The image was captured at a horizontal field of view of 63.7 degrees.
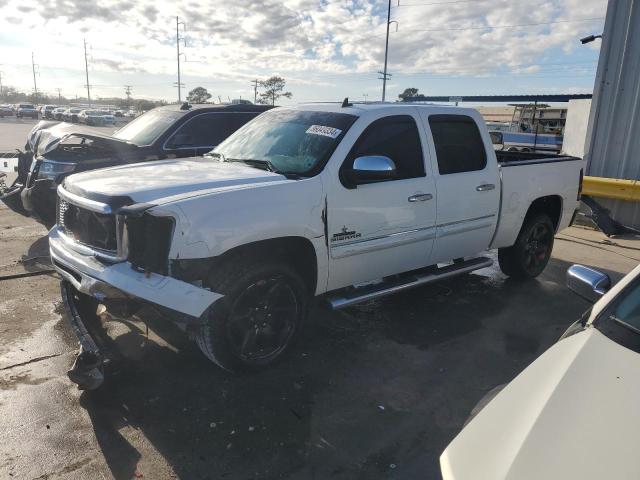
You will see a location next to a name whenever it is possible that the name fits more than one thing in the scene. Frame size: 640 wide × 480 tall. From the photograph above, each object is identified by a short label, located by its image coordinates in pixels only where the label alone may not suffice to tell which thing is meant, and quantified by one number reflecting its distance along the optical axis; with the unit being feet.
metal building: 29.71
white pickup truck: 10.75
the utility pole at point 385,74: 142.46
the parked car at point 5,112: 193.77
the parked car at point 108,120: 170.50
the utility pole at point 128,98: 398.87
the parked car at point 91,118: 157.38
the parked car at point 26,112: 186.50
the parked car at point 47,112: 187.40
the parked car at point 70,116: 162.40
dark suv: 20.65
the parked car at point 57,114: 176.26
